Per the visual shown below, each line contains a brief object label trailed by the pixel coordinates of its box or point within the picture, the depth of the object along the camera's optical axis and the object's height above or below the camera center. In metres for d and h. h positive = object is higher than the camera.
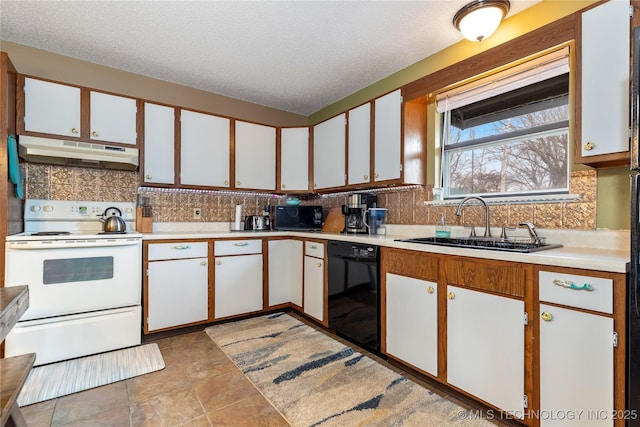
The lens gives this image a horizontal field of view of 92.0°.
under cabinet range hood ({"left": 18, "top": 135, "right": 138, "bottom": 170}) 2.37 +0.48
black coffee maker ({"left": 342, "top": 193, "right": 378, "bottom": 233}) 3.03 +0.04
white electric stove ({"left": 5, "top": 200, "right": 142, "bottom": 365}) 2.15 -0.54
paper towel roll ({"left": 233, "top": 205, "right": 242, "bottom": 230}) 3.51 -0.07
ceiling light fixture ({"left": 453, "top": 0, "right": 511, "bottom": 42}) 1.99 +1.30
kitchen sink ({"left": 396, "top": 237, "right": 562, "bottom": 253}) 1.66 -0.19
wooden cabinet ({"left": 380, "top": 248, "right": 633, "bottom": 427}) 1.24 -0.60
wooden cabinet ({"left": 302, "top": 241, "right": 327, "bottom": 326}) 2.86 -0.66
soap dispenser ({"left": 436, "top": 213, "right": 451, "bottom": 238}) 2.43 -0.12
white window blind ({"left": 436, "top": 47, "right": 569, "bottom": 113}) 1.97 +0.96
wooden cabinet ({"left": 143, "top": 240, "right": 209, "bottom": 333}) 2.63 -0.63
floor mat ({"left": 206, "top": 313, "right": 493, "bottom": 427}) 1.63 -1.08
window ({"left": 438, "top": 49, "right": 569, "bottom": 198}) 2.03 +0.61
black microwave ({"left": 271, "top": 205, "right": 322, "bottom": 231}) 3.54 -0.06
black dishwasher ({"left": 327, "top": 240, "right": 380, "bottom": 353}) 2.31 -0.64
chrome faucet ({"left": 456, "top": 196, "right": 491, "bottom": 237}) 2.11 +0.00
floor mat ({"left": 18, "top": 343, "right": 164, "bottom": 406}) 1.86 -1.08
